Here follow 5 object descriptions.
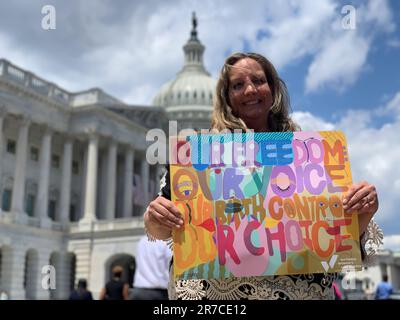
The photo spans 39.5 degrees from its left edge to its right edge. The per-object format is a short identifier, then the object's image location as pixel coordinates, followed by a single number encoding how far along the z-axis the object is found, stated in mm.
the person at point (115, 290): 12984
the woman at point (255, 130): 2658
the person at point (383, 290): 17969
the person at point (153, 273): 8953
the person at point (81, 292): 14801
